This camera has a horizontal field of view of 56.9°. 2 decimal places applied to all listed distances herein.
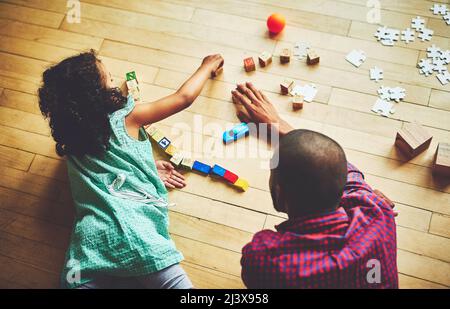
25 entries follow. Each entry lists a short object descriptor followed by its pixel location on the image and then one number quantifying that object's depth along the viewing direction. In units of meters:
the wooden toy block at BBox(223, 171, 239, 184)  1.83
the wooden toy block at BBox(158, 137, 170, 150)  1.91
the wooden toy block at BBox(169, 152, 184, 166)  1.88
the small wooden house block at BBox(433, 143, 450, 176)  1.75
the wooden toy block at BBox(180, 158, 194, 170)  1.87
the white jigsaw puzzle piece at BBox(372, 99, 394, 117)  1.92
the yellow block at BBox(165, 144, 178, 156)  1.91
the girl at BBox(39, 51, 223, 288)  1.52
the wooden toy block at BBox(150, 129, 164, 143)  1.92
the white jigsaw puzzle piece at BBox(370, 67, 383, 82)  1.99
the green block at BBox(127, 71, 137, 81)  2.07
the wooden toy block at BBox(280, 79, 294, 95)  1.96
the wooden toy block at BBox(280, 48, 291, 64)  2.03
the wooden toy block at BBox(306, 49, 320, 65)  2.01
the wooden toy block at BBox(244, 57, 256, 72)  2.03
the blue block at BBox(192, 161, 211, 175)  1.87
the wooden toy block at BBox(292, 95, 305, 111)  1.92
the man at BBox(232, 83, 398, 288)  1.15
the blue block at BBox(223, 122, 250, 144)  1.92
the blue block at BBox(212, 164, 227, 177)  1.84
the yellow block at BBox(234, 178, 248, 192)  1.82
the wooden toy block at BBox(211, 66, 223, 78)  2.02
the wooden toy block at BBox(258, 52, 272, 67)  2.03
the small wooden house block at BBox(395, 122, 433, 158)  1.78
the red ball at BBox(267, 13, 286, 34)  2.08
